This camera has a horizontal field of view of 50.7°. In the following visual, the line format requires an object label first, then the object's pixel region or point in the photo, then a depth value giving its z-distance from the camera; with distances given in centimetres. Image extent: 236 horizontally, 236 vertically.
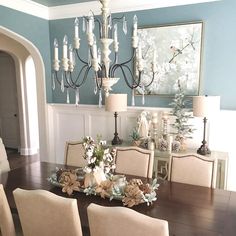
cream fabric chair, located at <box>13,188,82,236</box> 159
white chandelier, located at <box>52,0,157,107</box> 200
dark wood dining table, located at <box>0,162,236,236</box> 165
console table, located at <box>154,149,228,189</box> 321
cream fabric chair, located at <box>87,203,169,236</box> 128
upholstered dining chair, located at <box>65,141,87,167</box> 308
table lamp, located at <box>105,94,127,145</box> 360
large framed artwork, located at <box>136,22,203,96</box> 352
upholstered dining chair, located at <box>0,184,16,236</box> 183
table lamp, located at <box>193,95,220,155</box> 309
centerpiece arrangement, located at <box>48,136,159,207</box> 196
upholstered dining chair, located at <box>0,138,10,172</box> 301
